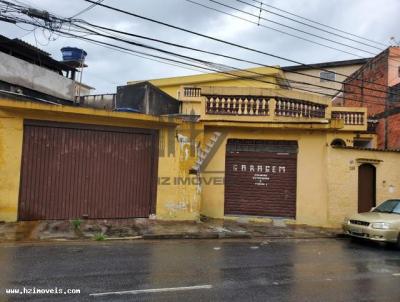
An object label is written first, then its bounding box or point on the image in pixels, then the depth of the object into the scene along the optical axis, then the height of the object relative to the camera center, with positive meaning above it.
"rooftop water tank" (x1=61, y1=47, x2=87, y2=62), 26.88 +7.08
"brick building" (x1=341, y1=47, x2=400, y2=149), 20.88 +4.72
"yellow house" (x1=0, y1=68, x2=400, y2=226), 12.66 +0.36
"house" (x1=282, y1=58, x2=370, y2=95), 29.38 +7.31
